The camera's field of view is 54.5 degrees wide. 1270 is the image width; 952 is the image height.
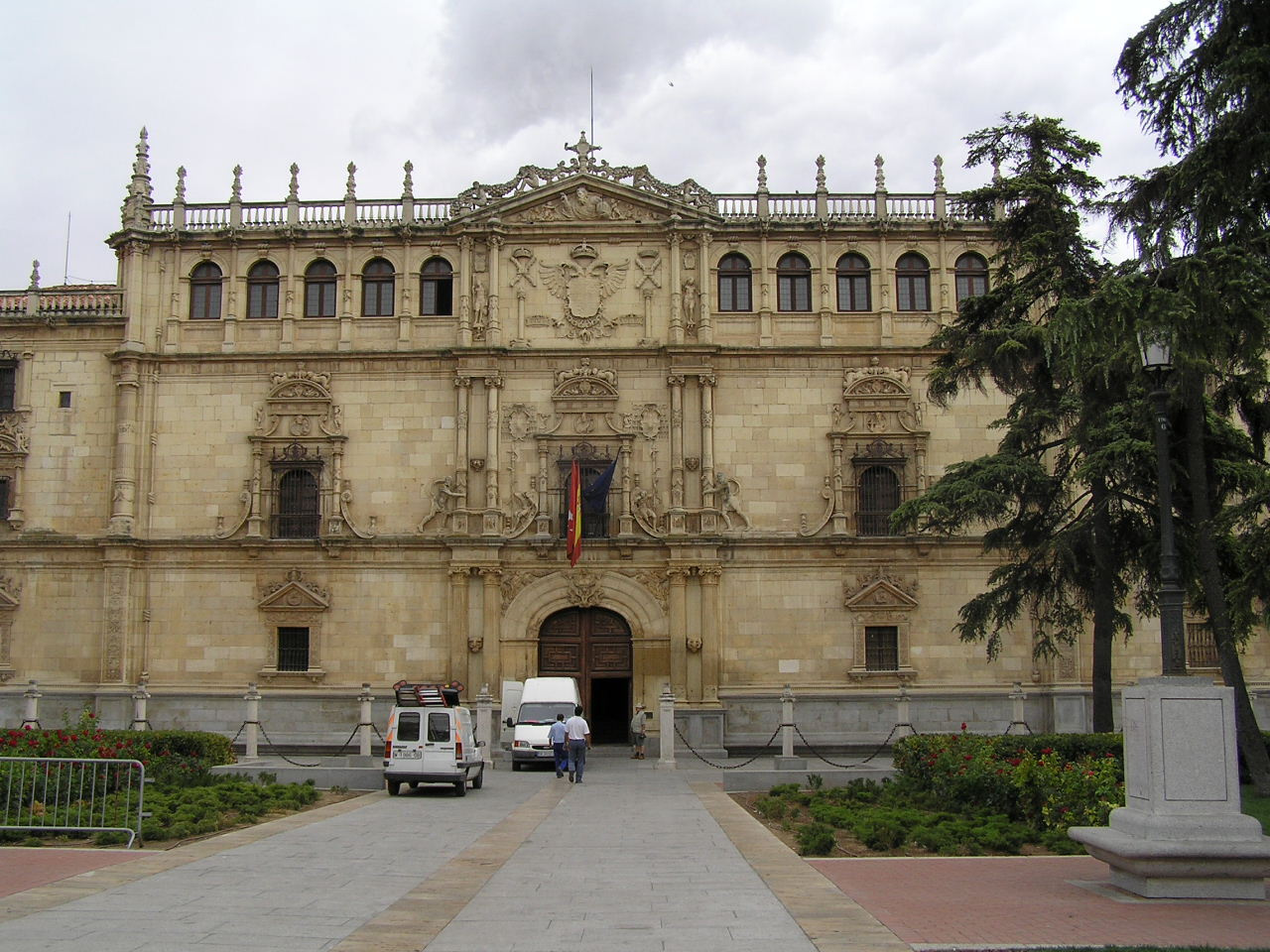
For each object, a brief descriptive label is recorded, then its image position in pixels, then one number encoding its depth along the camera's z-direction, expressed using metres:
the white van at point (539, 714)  32.06
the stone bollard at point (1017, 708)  27.94
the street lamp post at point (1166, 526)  13.71
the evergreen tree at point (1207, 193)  16.52
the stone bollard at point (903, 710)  29.97
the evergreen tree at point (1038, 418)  26.59
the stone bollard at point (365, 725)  30.70
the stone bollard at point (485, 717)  31.55
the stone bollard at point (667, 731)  32.00
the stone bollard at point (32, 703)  31.86
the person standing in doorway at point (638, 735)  34.84
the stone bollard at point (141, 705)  31.52
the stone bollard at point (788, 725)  30.47
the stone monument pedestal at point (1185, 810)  12.41
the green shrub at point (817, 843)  16.39
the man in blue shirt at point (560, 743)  29.34
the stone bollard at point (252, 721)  29.34
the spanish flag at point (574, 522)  35.53
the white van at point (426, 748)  24.78
